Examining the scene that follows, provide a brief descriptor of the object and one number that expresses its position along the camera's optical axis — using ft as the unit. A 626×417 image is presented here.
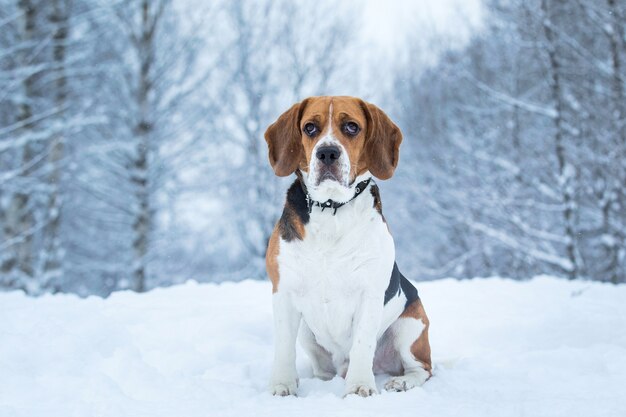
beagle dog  8.45
